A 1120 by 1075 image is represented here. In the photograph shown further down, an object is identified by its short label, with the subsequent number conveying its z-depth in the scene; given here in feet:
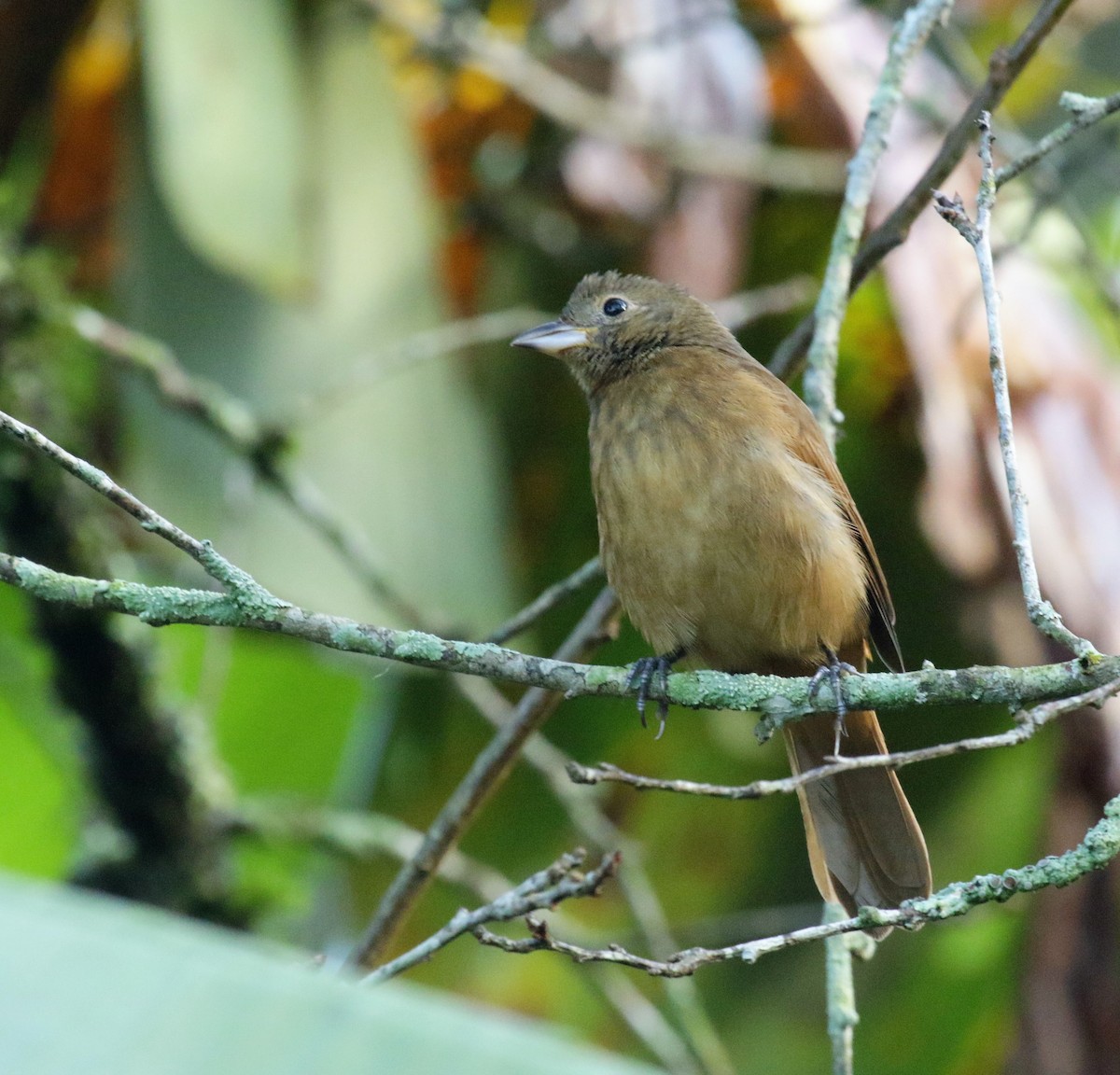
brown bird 21.74
